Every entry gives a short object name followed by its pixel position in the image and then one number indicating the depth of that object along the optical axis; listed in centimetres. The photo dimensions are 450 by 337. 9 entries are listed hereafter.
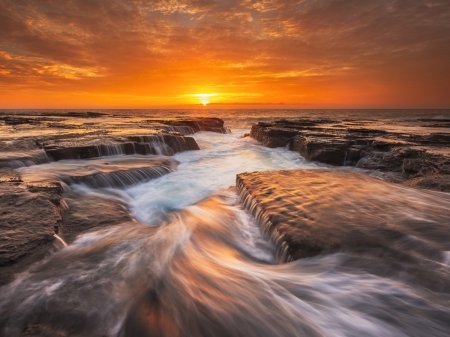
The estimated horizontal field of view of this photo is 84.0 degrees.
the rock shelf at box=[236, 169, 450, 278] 316
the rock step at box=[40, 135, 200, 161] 877
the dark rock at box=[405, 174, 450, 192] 564
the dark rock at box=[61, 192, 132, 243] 407
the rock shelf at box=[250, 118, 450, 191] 701
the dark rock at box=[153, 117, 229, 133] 2522
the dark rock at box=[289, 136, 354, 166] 1064
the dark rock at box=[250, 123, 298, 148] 1604
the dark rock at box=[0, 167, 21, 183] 543
